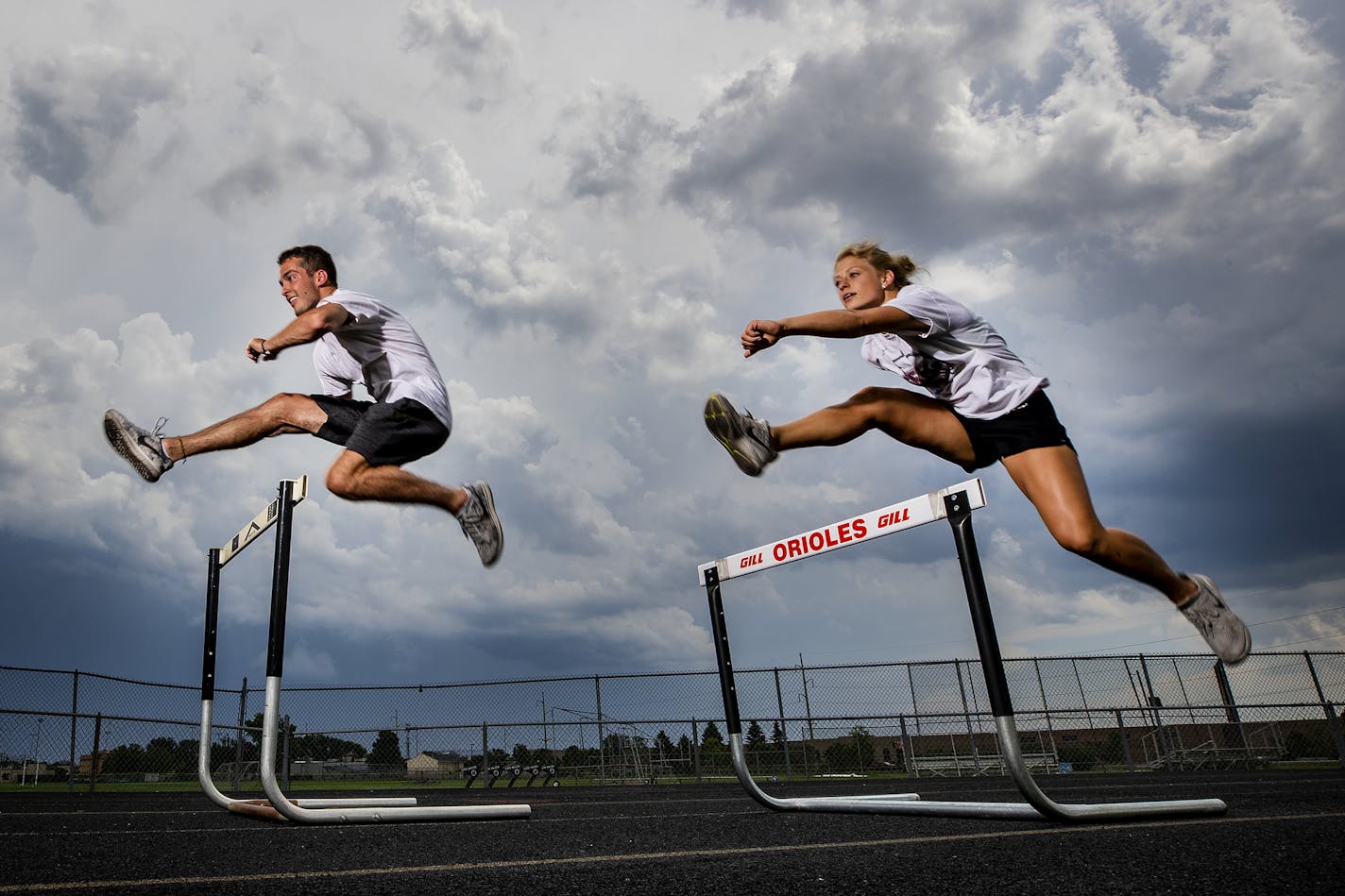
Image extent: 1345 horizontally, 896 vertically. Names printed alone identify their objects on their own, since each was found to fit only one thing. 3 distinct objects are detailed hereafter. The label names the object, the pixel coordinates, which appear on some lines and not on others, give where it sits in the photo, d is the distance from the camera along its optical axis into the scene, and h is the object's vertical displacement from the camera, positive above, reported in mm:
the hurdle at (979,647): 2953 +260
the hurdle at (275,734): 3887 +237
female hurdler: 3199 +1088
